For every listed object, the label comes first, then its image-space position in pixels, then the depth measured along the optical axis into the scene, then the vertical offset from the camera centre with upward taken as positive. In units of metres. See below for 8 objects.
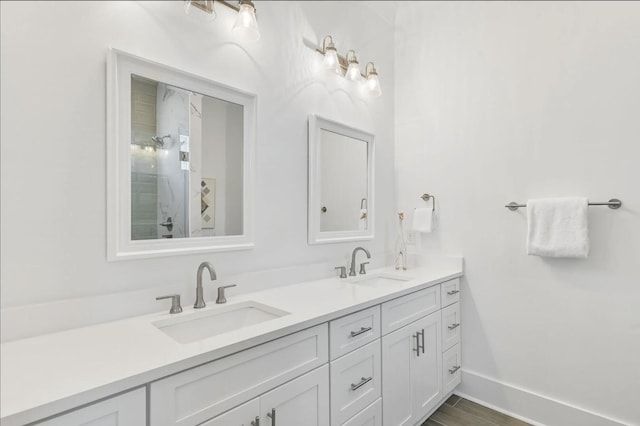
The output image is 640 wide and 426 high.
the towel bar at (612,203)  1.67 +0.06
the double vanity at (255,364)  0.77 -0.45
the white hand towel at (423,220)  2.34 -0.04
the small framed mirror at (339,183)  1.95 +0.21
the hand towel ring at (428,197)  2.40 +0.13
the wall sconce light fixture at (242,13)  1.40 +0.91
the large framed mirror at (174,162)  1.22 +0.23
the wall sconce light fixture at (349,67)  1.98 +0.97
